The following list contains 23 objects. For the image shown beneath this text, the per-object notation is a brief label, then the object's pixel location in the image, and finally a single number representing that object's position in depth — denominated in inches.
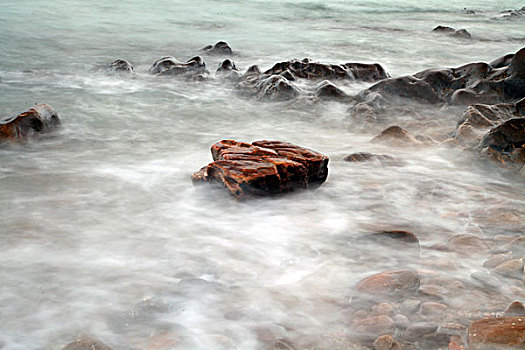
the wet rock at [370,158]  153.5
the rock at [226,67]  298.0
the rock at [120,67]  298.5
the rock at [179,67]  292.4
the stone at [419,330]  73.7
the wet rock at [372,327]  74.8
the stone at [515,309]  76.2
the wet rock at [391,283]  84.4
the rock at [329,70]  276.6
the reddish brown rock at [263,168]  121.0
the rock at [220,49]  379.9
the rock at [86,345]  71.7
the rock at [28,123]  169.5
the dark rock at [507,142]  148.9
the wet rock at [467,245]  100.1
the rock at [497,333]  66.6
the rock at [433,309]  78.7
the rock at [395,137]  172.6
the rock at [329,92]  238.5
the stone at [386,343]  71.2
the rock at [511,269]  89.5
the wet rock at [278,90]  240.7
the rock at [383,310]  79.2
